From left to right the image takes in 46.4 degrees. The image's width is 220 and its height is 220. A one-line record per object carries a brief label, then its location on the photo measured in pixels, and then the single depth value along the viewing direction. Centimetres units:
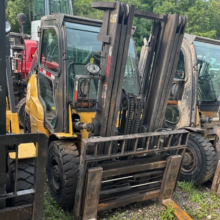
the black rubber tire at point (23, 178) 220
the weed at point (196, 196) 393
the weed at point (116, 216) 312
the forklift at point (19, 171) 184
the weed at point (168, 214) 326
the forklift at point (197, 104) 422
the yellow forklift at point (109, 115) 281
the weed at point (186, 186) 414
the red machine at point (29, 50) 771
